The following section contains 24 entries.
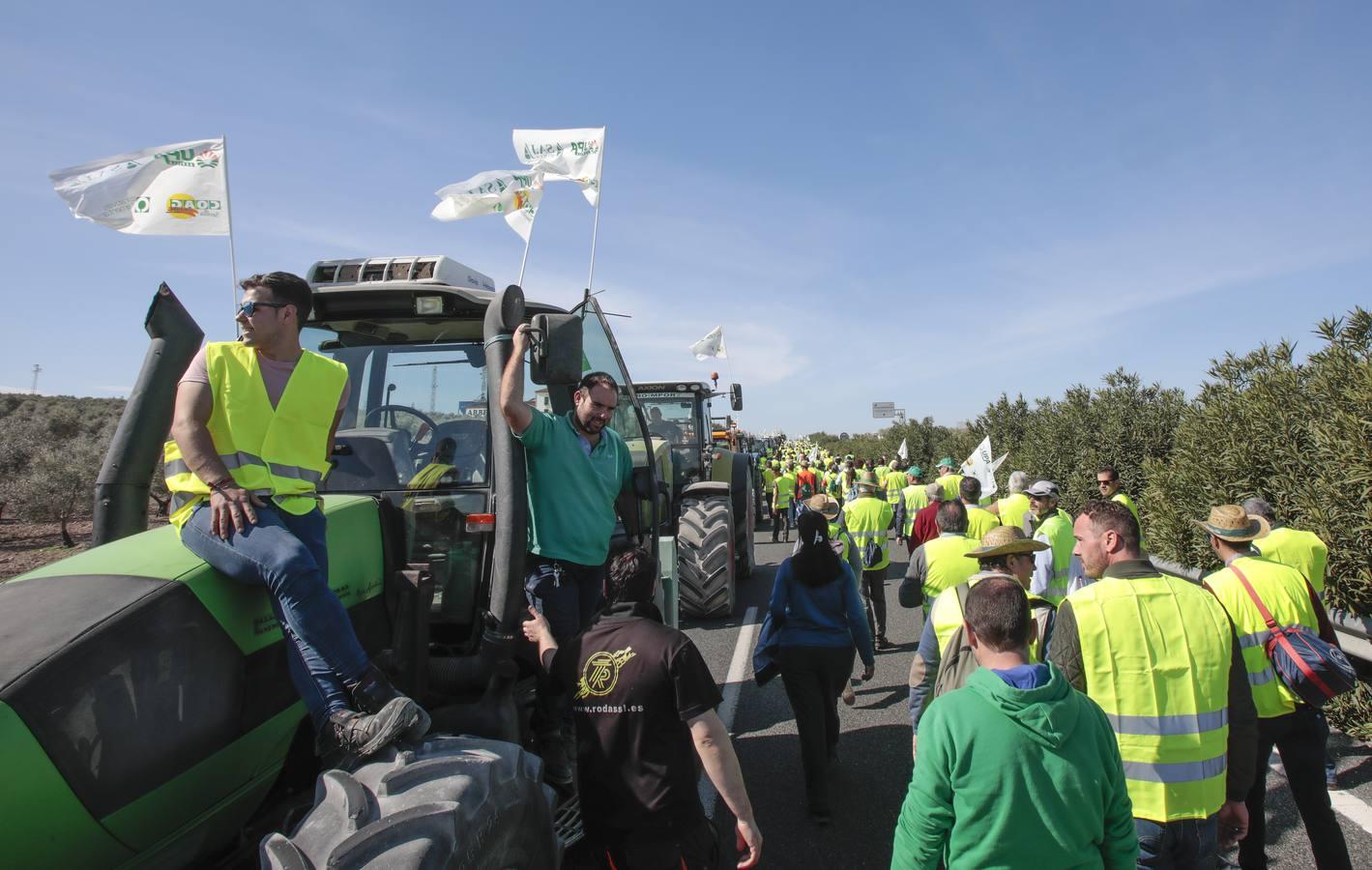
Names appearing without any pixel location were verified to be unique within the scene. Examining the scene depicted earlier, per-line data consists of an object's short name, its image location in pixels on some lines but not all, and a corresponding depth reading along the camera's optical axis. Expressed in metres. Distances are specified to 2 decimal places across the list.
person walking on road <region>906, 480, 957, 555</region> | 7.41
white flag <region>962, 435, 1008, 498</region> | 11.98
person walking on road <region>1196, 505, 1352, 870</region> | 3.50
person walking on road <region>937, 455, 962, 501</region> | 9.99
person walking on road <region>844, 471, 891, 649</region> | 7.80
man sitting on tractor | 2.07
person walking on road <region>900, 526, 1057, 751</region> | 3.76
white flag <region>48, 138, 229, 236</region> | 4.44
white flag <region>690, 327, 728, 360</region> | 14.53
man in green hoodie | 2.06
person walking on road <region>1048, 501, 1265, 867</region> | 2.63
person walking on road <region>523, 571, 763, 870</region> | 2.56
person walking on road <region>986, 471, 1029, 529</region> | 7.79
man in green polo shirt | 3.32
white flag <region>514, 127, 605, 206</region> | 7.23
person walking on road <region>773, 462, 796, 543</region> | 16.05
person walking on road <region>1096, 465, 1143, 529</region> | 8.02
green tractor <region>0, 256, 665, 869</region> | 1.66
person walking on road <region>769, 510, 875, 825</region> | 4.62
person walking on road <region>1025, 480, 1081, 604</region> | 6.29
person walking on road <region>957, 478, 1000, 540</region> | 6.65
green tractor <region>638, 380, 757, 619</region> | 8.52
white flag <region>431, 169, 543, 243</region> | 6.45
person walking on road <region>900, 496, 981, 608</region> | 5.26
